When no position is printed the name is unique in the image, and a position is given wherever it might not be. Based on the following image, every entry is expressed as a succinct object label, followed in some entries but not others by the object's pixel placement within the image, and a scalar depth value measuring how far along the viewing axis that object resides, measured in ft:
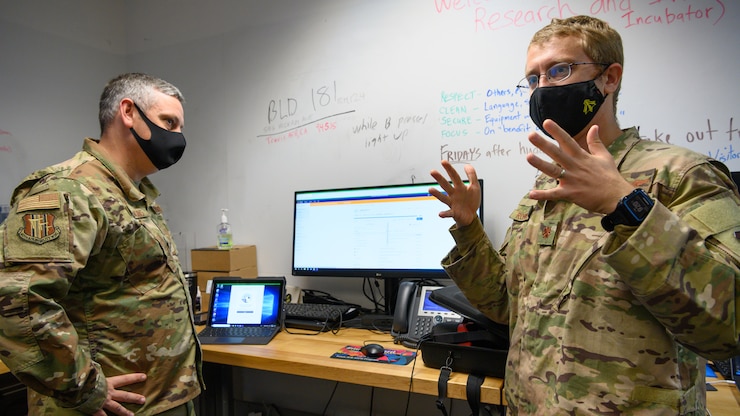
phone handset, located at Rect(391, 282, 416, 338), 5.35
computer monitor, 5.81
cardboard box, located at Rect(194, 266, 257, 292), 7.01
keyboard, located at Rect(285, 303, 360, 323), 5.97
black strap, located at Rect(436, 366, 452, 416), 3.93
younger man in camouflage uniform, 2.23
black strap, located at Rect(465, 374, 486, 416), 3.85
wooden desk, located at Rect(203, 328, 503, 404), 4.03
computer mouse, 4.67
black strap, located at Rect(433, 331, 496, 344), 4.11
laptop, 5.85
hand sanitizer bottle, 7.30
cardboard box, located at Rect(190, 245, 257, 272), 6.97
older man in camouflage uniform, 3.11
